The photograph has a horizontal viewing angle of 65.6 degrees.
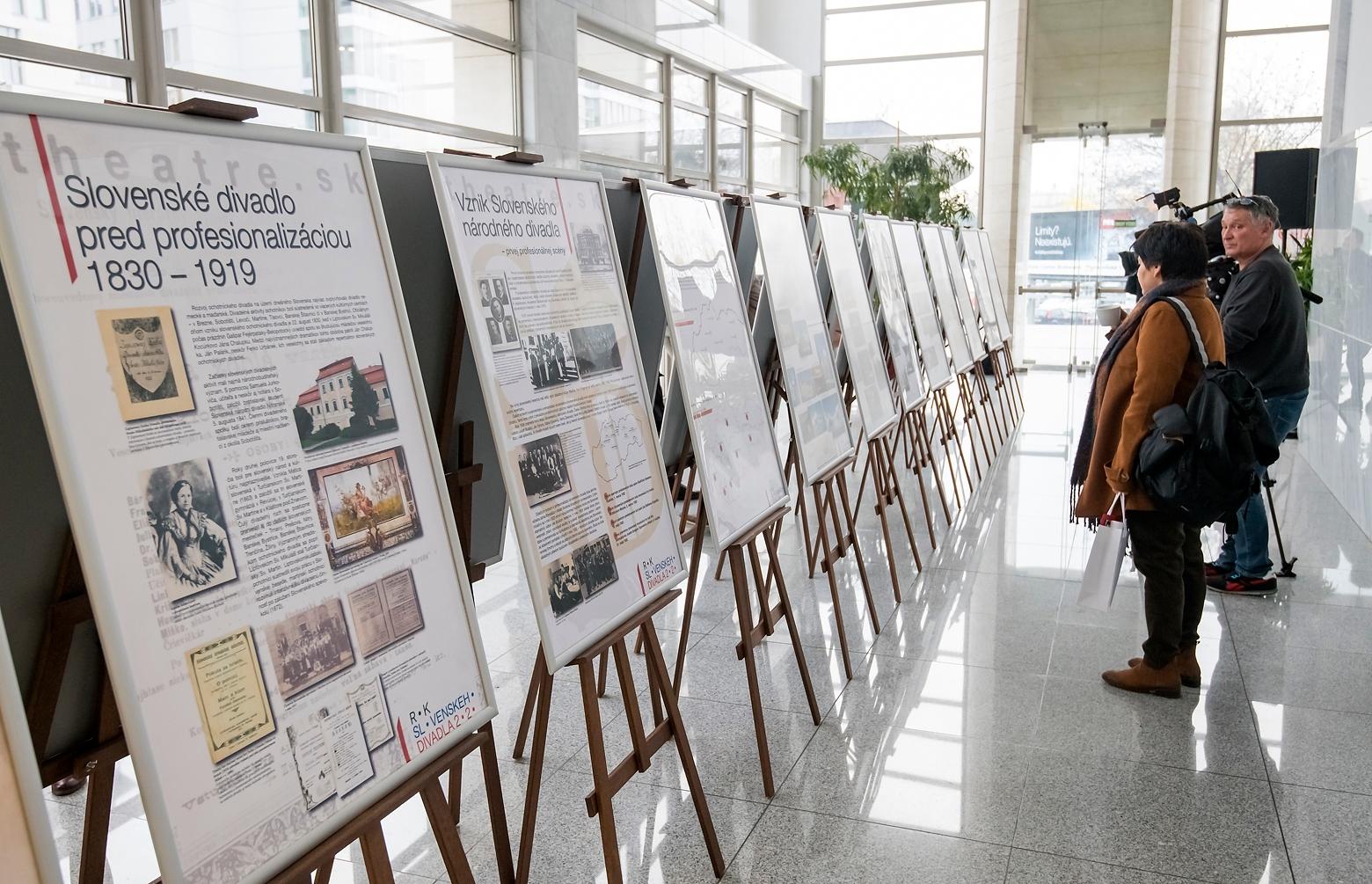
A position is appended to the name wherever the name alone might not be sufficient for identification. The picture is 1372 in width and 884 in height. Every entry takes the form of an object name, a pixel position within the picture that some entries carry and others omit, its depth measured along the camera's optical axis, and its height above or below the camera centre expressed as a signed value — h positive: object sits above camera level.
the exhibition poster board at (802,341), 3.56 -0.45
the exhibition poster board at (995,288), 10.30 -0.90
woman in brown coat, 3.49 -0.78
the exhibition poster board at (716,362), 2.84 -0.40
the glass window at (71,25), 4.57 +1.04
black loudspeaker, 7.64 -0.01
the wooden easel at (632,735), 2.20 -1.14
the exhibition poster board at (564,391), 2.09 -0.34
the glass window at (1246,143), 12.51 +0.40
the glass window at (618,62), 9.66 +1.52
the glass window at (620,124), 9.78 +0.95
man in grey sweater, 4.52 -0.67
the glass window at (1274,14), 12.35 +1.87
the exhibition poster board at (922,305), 5.93 -0.58
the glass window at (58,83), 4.57 +0.80
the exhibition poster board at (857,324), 4.32 -0.48
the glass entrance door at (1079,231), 13.22 -0.50
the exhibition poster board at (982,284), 9.29 -0.76
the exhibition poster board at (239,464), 1.23 -0.28
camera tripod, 4.95 -1.80
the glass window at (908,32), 14.27 +2.29
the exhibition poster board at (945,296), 7.00 -0.63
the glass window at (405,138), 6.86 +0.68
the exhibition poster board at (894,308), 5.25 -0.51
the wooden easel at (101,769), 1.53 -0.80
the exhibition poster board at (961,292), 7.83 -0.70
